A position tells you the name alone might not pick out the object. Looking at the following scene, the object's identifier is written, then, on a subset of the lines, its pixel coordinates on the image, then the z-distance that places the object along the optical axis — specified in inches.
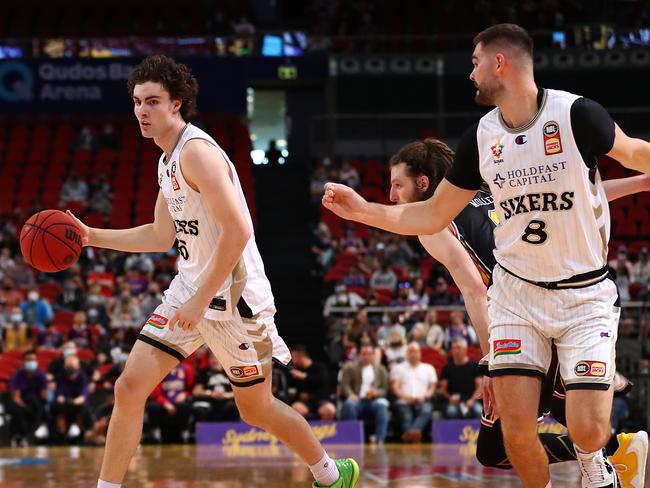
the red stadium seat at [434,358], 533.6
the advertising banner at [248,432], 466.9
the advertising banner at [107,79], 832.9
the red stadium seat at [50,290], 645.9
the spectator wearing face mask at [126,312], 582.9
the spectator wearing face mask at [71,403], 497.4
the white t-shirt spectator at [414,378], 497.0
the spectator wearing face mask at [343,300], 614.5
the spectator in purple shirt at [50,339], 561.6
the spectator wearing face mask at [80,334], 564.1
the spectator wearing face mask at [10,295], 604.1
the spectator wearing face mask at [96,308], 590.6
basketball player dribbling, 202.8
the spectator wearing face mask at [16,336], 565.0
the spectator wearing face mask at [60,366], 512.4
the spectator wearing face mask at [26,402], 497.7
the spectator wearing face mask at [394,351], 520.1
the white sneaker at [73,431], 494.0
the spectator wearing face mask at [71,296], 632.4
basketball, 222.2
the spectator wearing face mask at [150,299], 594.9
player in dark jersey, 203.8
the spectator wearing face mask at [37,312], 593.9
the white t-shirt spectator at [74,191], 784.9
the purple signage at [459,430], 463.5
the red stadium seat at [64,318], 607.7
